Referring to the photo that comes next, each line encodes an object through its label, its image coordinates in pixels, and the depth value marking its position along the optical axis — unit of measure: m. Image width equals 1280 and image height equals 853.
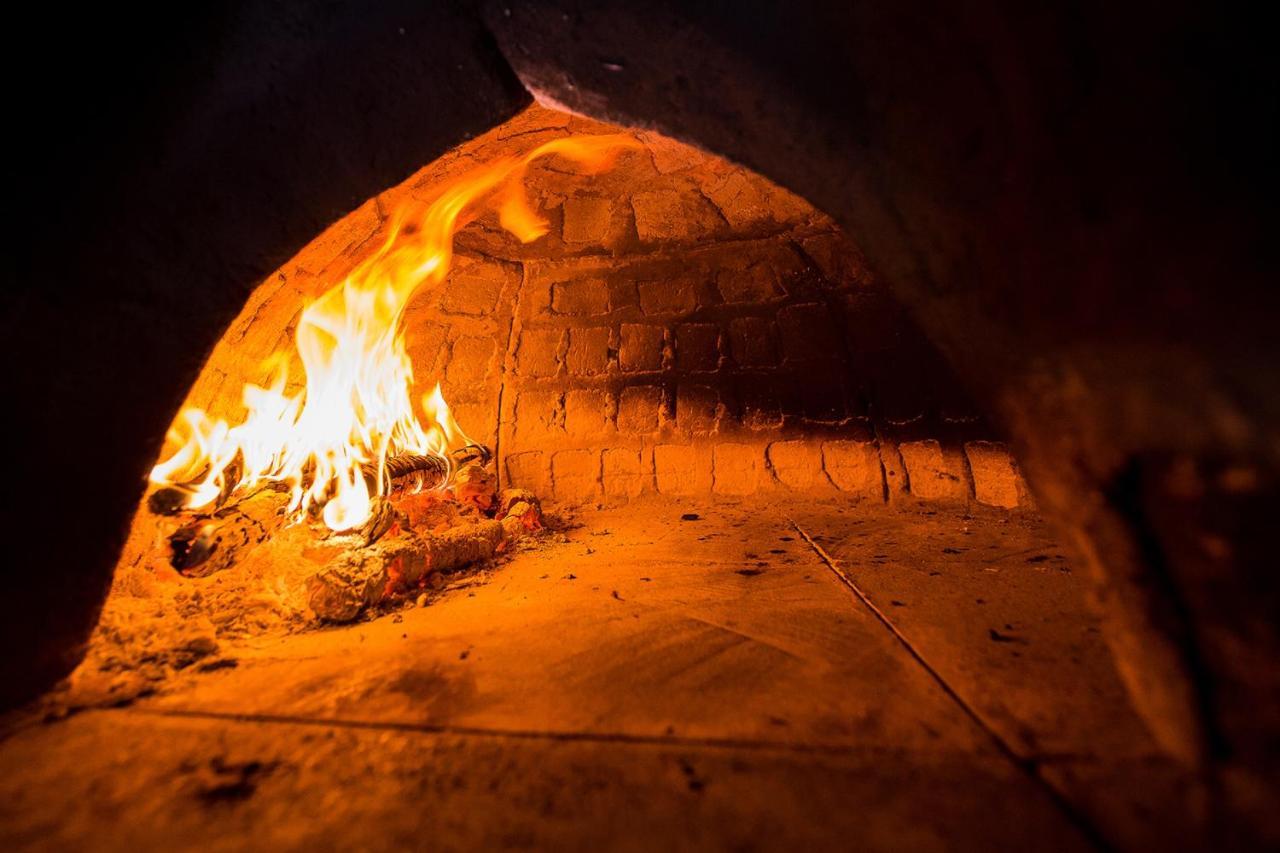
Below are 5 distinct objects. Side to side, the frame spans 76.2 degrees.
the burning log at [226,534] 1.26
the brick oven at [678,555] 0.45
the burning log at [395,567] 1.23
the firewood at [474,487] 1.68
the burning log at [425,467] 1.51
